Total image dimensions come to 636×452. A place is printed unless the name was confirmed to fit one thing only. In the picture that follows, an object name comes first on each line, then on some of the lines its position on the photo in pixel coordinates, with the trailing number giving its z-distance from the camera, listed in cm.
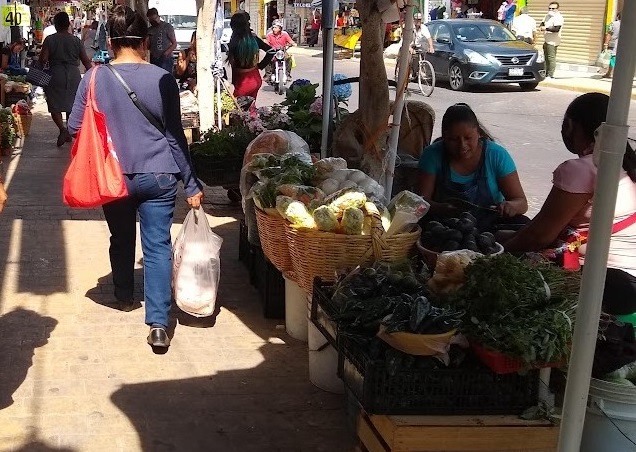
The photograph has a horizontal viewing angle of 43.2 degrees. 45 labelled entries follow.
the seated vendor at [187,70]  1422
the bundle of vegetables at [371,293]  320
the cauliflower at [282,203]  420
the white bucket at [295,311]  475
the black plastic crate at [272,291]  512
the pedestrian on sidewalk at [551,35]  2031
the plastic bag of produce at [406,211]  411
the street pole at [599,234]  207
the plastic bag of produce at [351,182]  434
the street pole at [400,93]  484
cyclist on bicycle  1871
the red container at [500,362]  298
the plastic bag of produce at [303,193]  429
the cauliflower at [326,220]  400
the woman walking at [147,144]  446
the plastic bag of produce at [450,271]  336
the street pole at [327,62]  578
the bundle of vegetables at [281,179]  434
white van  2630
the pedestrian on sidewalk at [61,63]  1127
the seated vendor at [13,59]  1501
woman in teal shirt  473
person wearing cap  2062
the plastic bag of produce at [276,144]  554
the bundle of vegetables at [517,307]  295
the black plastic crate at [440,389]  302
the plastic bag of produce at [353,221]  396
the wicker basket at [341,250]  397
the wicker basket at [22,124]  1139
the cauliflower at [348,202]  404
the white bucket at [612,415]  306
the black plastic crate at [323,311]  357
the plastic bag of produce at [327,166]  464
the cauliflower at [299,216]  406
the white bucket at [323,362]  416
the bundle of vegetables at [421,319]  298
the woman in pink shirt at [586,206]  333
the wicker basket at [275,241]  444
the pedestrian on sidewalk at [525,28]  2259
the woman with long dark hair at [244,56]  1020
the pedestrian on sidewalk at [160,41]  1481
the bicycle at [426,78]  1817
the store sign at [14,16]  1633
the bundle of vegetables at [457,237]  388
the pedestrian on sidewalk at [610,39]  2019
